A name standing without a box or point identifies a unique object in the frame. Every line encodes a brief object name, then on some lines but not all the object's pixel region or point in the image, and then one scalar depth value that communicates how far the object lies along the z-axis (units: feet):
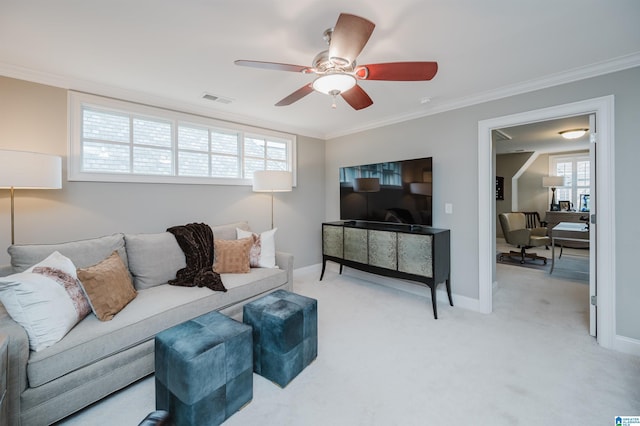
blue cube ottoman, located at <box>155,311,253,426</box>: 4.76
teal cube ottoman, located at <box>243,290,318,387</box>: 6.10
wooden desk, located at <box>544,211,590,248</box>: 19.60
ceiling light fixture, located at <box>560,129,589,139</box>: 15.35
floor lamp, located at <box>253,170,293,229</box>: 11.28
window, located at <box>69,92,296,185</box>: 8.68
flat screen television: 10.71
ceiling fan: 4.74
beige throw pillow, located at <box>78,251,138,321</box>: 5.98
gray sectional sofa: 4.69
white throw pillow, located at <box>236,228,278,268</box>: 10.21
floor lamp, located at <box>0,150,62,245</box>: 6.30
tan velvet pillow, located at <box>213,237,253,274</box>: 9.38
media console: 9.73
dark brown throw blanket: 8.22
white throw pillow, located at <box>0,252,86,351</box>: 4.91
